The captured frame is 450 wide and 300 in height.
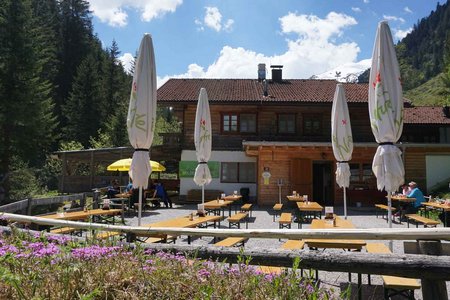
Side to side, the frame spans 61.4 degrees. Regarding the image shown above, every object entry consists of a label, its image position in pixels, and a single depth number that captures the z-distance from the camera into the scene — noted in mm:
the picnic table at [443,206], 9680
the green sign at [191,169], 20750
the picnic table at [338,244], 5052
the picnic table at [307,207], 9820
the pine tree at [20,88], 25859
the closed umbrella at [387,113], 5762
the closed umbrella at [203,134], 10968
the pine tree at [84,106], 44219
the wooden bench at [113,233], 4640
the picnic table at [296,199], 12883
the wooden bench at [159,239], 5920
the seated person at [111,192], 15512
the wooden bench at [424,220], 8468
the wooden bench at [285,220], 8920
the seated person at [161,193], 17422
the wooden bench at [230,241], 6010
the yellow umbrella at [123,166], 16516
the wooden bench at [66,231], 7023
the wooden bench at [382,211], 14172
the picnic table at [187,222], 6730
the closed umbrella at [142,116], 6797
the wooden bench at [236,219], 9567
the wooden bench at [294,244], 5410
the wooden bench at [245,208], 12273
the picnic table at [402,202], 11792
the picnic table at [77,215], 7664
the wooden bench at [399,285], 3746
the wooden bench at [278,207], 11956
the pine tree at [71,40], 52250
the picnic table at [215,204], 10647
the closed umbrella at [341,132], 9828
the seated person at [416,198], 12102
